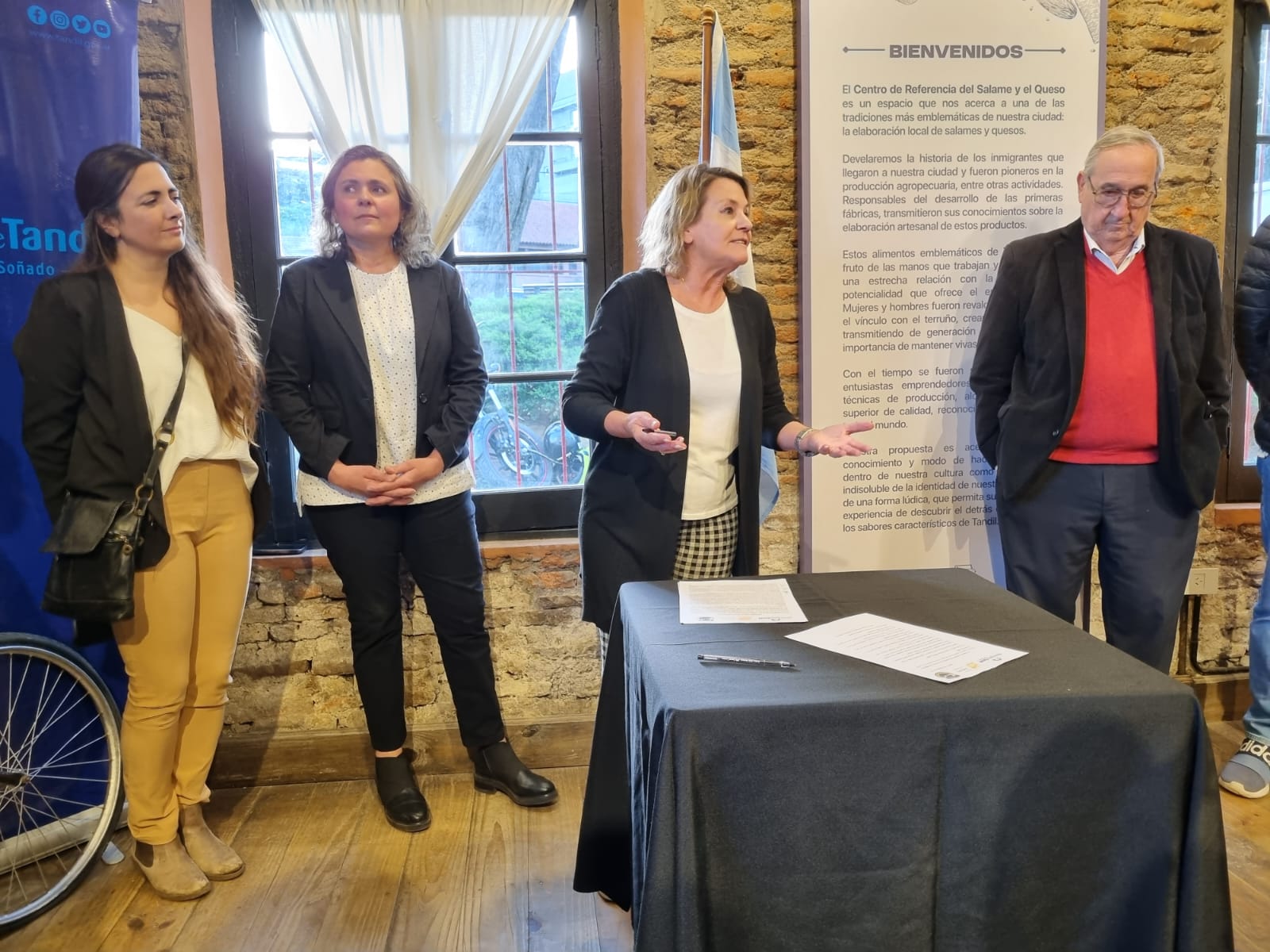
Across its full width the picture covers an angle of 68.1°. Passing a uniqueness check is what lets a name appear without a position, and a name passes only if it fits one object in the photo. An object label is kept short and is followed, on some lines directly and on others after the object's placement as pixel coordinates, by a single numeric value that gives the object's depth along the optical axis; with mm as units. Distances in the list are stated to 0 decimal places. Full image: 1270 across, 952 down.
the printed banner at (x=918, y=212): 2664
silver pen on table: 1288
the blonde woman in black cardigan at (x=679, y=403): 2072
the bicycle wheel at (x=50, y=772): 2111
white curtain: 2539
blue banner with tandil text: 2049
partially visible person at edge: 2525
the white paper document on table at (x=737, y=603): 1519
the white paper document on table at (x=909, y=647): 1263
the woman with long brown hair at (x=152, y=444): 1949
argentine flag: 2545
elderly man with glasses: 2297
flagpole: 2541
